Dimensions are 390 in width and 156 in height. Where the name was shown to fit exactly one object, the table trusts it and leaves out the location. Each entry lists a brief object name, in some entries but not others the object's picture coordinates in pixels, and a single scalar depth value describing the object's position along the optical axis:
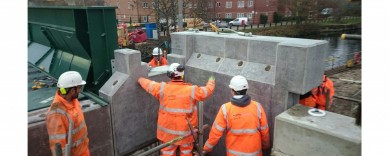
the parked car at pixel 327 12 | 50.29
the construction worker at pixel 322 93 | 5.36
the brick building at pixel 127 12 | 51.47
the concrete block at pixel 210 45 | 5.59
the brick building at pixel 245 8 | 51.66
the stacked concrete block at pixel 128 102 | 5.15
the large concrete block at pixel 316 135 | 3.04
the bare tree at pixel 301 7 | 44.19
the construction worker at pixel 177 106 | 4.57
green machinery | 5.62
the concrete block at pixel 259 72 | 4.59
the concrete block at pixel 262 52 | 4.67
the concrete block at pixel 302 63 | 3.94
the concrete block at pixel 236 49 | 5.15
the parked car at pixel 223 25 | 42.76
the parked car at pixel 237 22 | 44.62
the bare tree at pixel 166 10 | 25.28
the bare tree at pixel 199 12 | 31.94
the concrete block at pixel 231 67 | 5.14
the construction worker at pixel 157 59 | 8.69
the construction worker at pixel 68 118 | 3.62
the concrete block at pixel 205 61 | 5.59
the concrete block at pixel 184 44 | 6.09
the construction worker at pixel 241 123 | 3.96
